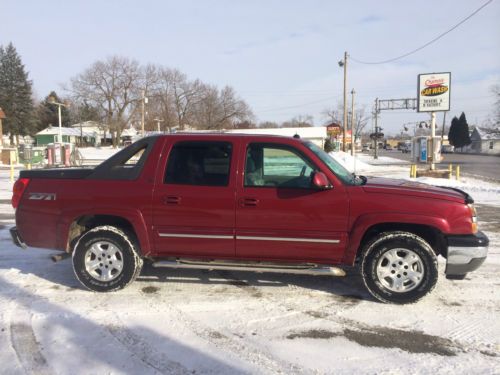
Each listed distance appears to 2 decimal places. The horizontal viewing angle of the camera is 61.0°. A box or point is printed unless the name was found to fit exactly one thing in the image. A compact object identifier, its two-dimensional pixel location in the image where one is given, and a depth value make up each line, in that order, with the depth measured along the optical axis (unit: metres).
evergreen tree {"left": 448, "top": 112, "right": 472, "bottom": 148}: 89.31
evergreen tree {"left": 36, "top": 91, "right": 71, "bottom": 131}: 98.31
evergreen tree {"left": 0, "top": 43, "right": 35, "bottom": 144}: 72.81
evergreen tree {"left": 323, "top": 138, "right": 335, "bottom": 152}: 39.19
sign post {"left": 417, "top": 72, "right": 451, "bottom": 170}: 21.59
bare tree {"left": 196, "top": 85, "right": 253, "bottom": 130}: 74.50
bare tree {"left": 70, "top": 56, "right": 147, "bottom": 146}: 69.62
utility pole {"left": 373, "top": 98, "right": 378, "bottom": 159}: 50.10
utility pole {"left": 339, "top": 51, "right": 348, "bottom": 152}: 35.66
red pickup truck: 4.48
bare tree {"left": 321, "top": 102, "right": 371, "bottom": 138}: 99.47
